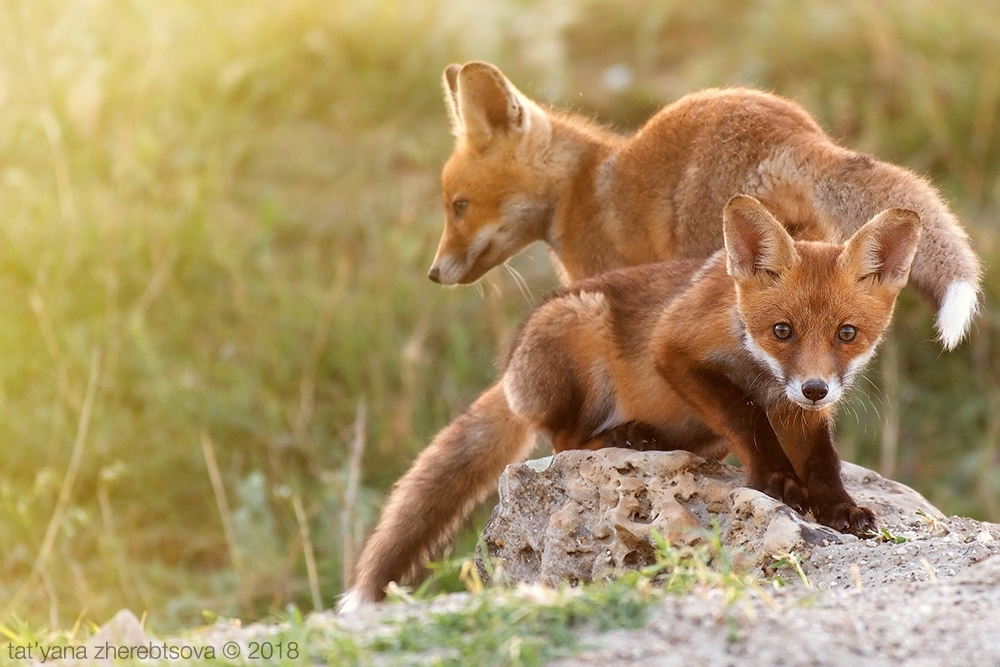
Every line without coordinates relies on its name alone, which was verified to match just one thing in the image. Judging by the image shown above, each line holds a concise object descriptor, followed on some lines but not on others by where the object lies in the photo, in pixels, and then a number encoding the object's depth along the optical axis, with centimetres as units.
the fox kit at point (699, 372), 803
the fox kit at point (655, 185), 930
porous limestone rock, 782
